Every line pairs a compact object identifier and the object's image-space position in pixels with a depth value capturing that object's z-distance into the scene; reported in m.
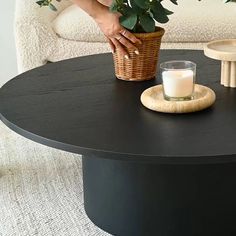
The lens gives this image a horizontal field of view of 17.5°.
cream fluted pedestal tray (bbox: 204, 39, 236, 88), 2.19
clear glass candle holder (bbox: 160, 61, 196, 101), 2.08
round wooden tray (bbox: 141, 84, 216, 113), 2.03
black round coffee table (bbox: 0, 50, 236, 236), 1.87
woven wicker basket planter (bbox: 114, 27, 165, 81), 2.31
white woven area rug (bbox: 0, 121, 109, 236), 2.34
